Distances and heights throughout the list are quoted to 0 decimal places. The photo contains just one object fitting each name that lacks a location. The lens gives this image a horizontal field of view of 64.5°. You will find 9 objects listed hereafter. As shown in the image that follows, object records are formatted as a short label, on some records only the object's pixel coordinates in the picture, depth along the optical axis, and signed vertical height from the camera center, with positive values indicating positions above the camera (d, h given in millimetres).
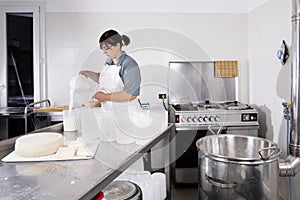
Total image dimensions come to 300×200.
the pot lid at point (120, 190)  937 -382
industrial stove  2350 -280
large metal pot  1209 -415
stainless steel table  618 -235
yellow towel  2854 +359
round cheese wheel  895 -177
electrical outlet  2863 +27
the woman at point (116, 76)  1417 +149
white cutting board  873 -220
